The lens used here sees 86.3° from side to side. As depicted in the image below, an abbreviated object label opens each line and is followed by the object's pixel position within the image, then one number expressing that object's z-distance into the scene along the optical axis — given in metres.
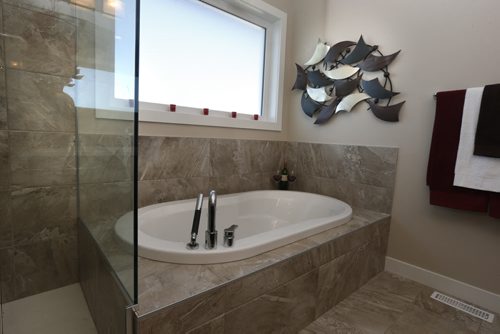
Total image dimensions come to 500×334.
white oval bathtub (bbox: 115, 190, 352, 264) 1.12
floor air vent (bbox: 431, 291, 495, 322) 1.57
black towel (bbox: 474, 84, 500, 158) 1.48
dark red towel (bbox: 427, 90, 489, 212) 1.60
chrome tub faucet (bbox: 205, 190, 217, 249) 1.17
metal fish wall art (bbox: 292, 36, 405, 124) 1.99
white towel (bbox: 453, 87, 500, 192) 1.50
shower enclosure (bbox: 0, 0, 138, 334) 1.25
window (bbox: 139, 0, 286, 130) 1.92
